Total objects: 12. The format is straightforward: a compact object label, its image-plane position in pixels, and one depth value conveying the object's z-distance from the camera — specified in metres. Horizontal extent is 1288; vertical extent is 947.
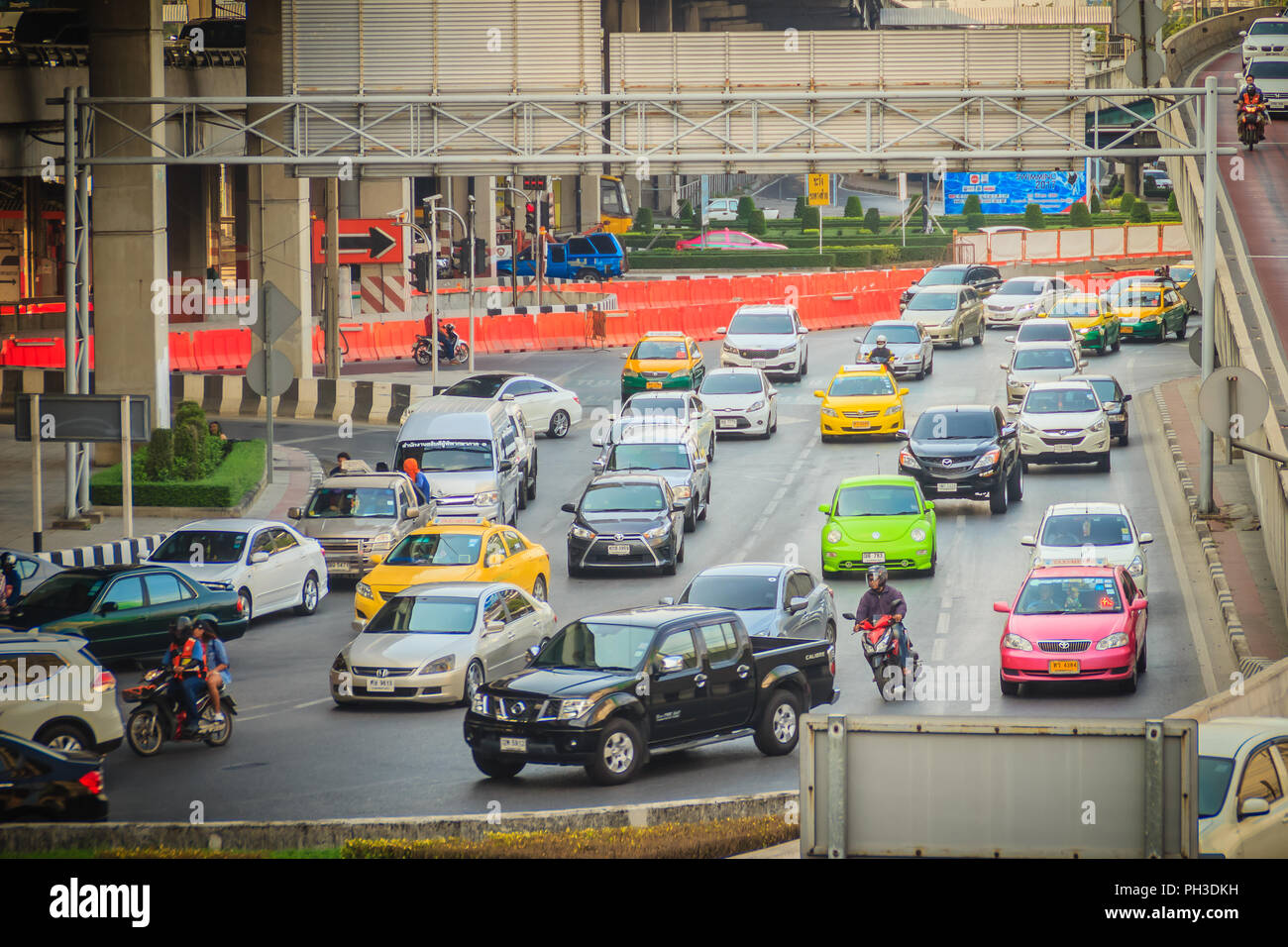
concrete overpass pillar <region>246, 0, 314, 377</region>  42.91
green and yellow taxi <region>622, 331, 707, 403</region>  41.38
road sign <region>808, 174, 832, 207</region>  78.56
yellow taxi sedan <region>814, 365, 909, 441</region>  37.28
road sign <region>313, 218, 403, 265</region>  66.68
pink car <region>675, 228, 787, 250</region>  86.00
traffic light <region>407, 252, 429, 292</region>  44.56
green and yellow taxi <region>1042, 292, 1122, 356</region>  48.47
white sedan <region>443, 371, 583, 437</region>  37.88
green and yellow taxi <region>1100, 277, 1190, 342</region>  50.75
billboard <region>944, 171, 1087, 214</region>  86.06
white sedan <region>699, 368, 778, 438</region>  38.19
